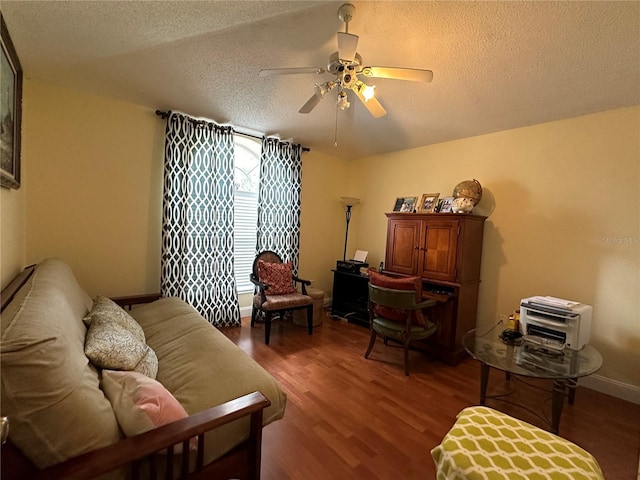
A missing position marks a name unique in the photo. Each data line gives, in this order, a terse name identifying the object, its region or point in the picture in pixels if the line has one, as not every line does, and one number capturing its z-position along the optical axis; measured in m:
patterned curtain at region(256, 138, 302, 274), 3.78
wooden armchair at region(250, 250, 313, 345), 3.23
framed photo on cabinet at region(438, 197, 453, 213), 3.35
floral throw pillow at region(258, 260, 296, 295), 3.52
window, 3.80
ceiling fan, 1.57
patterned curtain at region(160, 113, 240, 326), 3.08
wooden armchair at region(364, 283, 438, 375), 2.61
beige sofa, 0.83
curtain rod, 3.02
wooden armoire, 2.93
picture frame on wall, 1.62
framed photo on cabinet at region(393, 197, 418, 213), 3.82
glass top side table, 1.78
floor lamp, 4.43
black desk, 4.05
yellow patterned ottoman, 1.06
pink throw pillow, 1.01
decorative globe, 3.15
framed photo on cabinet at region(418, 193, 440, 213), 3.53
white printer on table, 2.19
